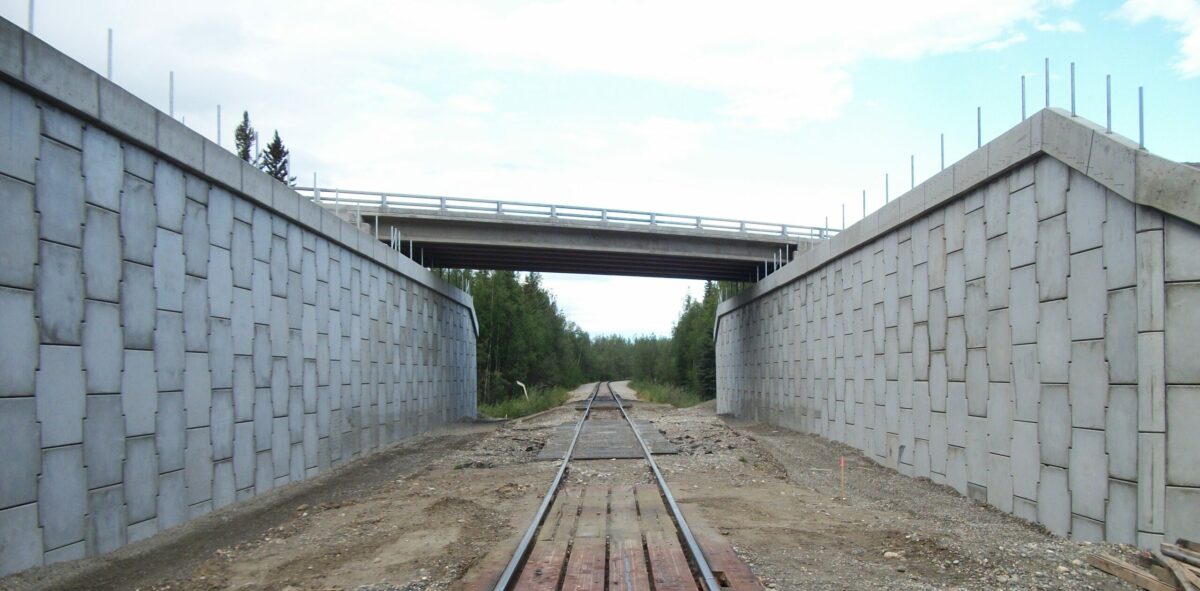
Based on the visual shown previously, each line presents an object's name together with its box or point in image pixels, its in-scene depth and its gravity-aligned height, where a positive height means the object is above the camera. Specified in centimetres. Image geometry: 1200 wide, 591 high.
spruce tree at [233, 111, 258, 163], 7150 +1789
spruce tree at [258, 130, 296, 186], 7750 +1730
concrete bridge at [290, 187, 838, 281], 2731 +354
